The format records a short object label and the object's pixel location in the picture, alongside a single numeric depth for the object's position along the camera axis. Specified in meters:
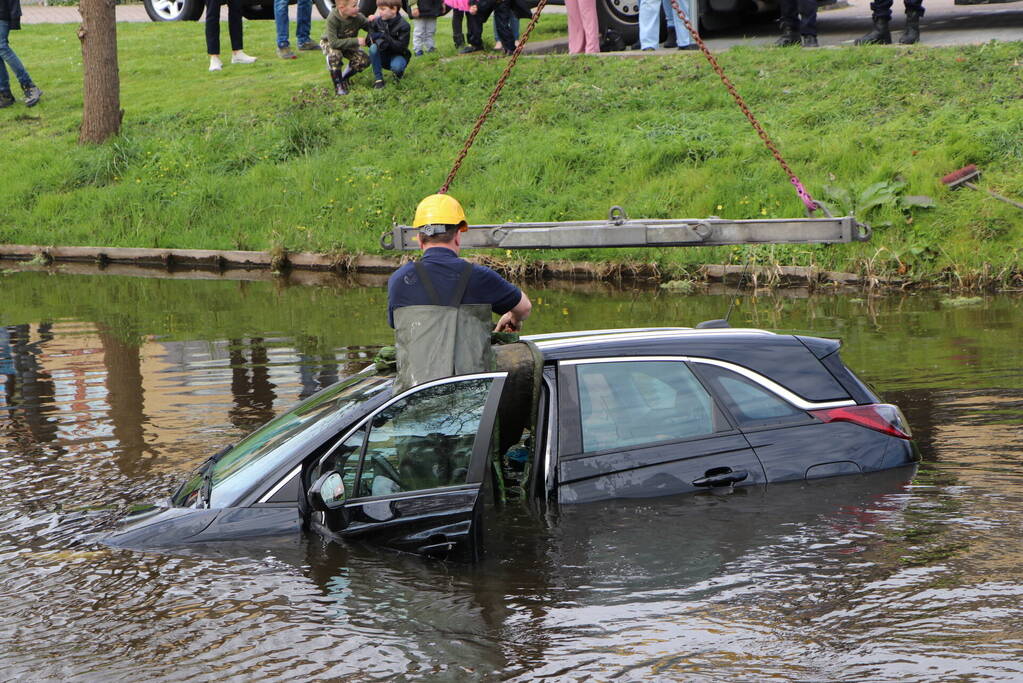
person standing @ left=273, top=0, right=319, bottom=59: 23.89
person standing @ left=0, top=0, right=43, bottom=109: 23.22
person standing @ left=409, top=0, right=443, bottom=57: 22.33
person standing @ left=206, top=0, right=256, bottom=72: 23.67
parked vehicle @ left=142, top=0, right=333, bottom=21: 29.98
